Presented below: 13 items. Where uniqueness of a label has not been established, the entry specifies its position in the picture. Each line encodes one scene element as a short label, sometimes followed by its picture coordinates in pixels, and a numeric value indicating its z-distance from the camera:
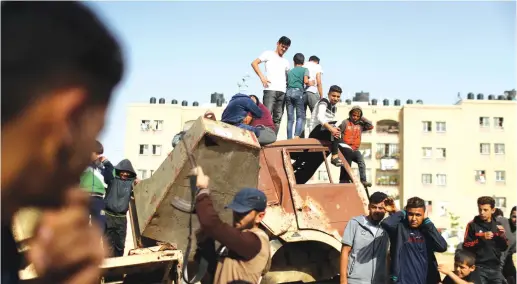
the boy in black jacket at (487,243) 6.21
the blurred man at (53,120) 0.76
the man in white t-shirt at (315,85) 9.69
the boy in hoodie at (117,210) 6.10
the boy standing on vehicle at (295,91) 9.45
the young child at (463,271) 5.54
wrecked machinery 4.94
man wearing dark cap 3.07
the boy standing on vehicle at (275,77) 9.37
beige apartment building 58.06
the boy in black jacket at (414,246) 5.29
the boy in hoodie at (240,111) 6.32
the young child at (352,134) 8.09
